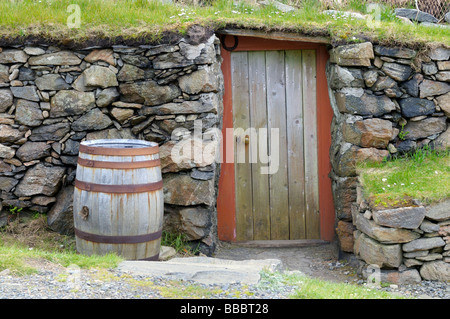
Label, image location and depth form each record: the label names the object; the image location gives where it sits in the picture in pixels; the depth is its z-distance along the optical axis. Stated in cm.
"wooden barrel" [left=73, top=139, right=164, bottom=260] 436
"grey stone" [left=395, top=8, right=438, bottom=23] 661
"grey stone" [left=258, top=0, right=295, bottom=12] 640
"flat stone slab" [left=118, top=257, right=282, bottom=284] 360
